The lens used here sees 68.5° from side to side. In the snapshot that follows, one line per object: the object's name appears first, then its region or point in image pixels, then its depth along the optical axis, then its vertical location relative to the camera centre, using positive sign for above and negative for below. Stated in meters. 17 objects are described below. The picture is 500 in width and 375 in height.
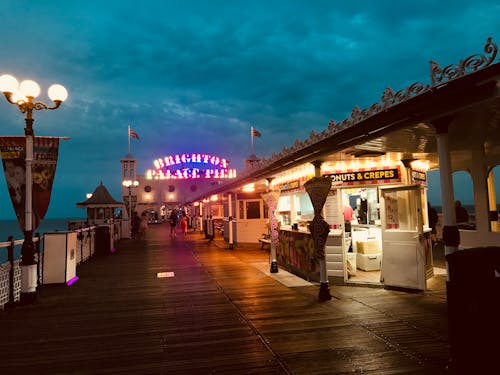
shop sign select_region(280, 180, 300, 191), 11.13 +0.82
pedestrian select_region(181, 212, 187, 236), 27.02 -0.75
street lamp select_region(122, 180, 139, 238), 27.06 +2.45
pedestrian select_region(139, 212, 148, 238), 26.92 -0.83
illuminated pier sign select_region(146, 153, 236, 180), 55.56 +7.12
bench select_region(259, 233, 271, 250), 14.10 -1.09
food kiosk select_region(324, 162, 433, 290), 7.78 -0.60
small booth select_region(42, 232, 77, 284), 9.41 -1.02
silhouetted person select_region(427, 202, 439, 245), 11.88 -0.30
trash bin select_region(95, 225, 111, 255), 16.08 -1.13
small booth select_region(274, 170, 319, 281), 9.29 -0.89
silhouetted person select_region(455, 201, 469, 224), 10.51 -0.24
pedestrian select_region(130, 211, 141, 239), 26.22 -0.71
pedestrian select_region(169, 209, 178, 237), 26.14 -0.36
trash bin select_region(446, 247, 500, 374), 3.34 -0.97
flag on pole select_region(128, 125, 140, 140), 34.58 +7.78
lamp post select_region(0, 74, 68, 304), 7.54 +1.19
